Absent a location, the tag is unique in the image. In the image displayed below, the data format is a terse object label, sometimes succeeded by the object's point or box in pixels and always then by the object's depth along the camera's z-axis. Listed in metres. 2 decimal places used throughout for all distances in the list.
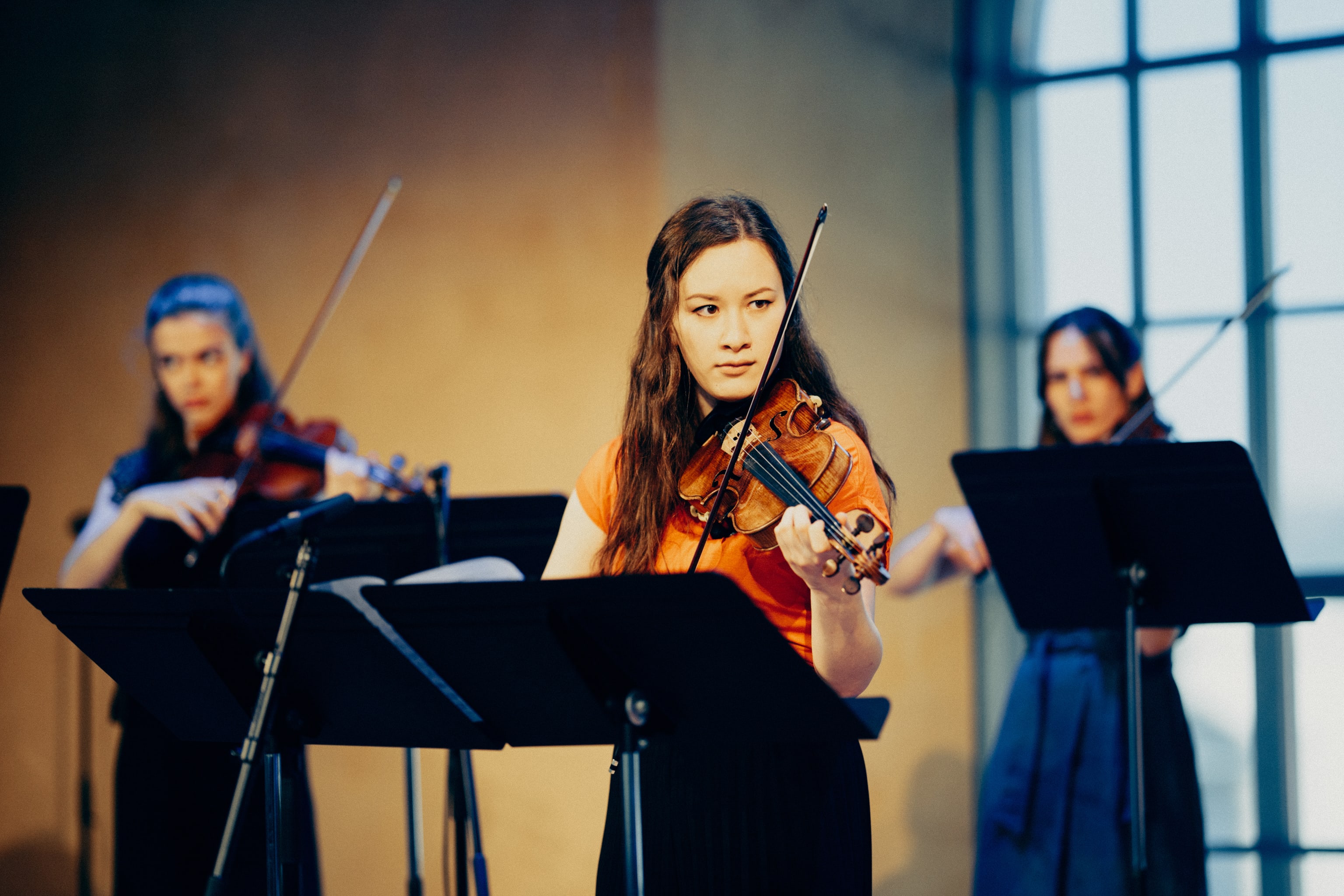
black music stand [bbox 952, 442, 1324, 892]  6.45
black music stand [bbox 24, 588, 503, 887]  5.94
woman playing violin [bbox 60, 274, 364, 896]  7.51
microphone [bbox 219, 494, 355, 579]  6.03
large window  10.42
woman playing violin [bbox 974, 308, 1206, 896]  7.33
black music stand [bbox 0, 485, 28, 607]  6.75
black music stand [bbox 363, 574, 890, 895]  5.67
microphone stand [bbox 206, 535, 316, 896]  5.93
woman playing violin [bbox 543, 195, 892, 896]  5.93
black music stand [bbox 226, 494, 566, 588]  6.96
